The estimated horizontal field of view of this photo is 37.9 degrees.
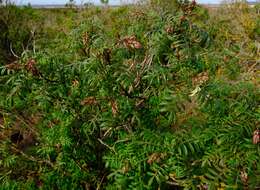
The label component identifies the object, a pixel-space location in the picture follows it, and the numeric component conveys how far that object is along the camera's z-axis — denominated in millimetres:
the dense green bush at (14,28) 6279
